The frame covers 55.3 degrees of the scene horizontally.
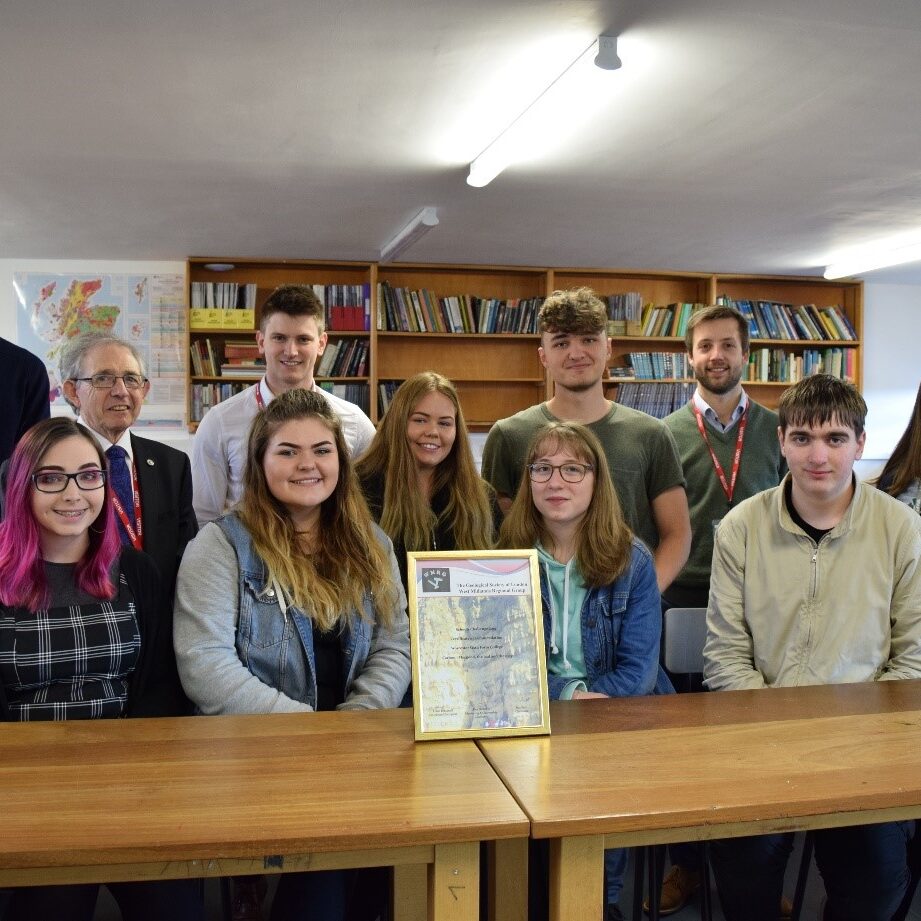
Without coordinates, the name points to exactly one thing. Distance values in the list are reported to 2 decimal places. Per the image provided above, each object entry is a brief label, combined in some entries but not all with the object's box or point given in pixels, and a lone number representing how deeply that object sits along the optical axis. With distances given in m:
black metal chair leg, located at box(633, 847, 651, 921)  1.86
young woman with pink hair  1.77
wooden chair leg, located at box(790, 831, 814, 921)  2.07
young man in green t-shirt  2.70
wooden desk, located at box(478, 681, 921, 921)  1.24
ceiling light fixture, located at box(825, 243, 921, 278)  6.50
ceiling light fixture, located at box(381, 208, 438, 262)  5.45
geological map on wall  6.86
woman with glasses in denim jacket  2.06
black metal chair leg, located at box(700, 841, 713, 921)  2.01
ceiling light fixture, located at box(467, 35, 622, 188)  3.06
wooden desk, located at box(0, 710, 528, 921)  1.13
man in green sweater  3.11
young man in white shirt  2.92
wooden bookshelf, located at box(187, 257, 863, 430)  7.10
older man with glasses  2.40
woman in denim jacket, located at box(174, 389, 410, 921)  1.83
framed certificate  1.49
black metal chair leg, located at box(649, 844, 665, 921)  1.90
